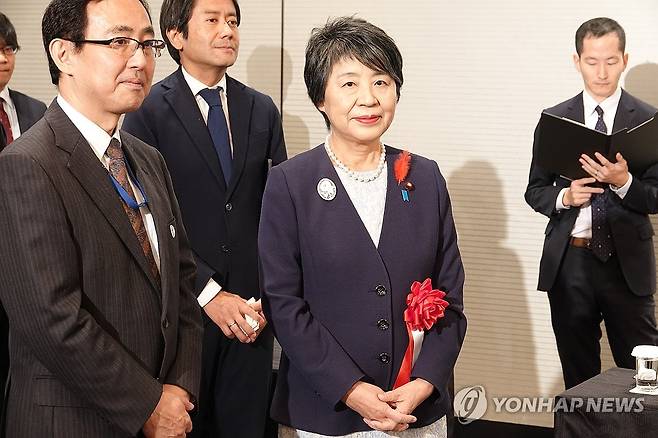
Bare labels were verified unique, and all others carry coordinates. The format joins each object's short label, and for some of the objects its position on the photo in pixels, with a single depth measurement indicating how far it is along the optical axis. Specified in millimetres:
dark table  2360
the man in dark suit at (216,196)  3164
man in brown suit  1983
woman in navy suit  2254
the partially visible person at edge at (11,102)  3877
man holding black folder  3779
